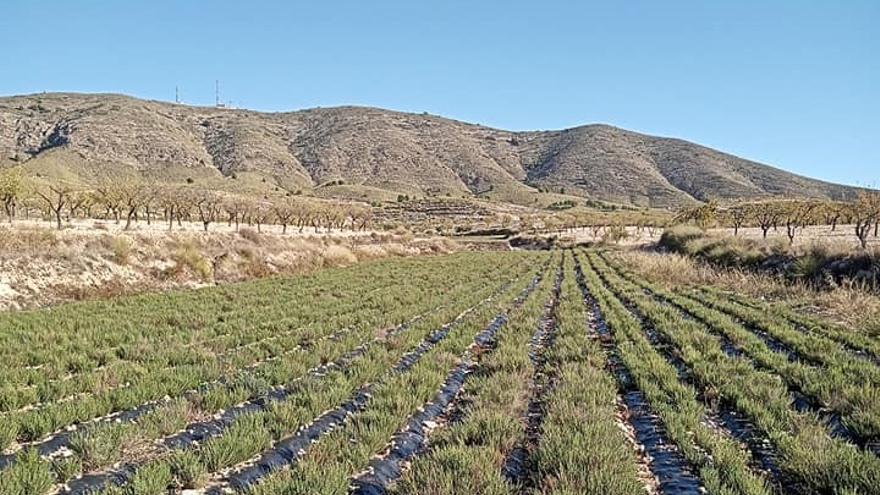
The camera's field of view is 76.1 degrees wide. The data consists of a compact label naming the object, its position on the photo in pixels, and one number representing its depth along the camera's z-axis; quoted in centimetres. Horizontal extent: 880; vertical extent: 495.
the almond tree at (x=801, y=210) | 5108
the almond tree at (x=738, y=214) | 7003
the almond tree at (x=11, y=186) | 4250
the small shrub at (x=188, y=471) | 492
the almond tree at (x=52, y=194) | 5580
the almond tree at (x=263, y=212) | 7416
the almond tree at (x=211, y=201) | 6667
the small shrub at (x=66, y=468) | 494
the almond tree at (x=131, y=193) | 4844
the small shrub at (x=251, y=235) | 3259
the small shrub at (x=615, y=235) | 7044
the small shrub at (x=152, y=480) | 455
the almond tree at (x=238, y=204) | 7485
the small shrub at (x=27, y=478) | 451
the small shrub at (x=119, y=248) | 2236
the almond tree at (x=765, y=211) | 5447
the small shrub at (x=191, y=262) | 2470
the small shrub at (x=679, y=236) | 4392
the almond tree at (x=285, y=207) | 7644
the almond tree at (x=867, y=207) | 3269
